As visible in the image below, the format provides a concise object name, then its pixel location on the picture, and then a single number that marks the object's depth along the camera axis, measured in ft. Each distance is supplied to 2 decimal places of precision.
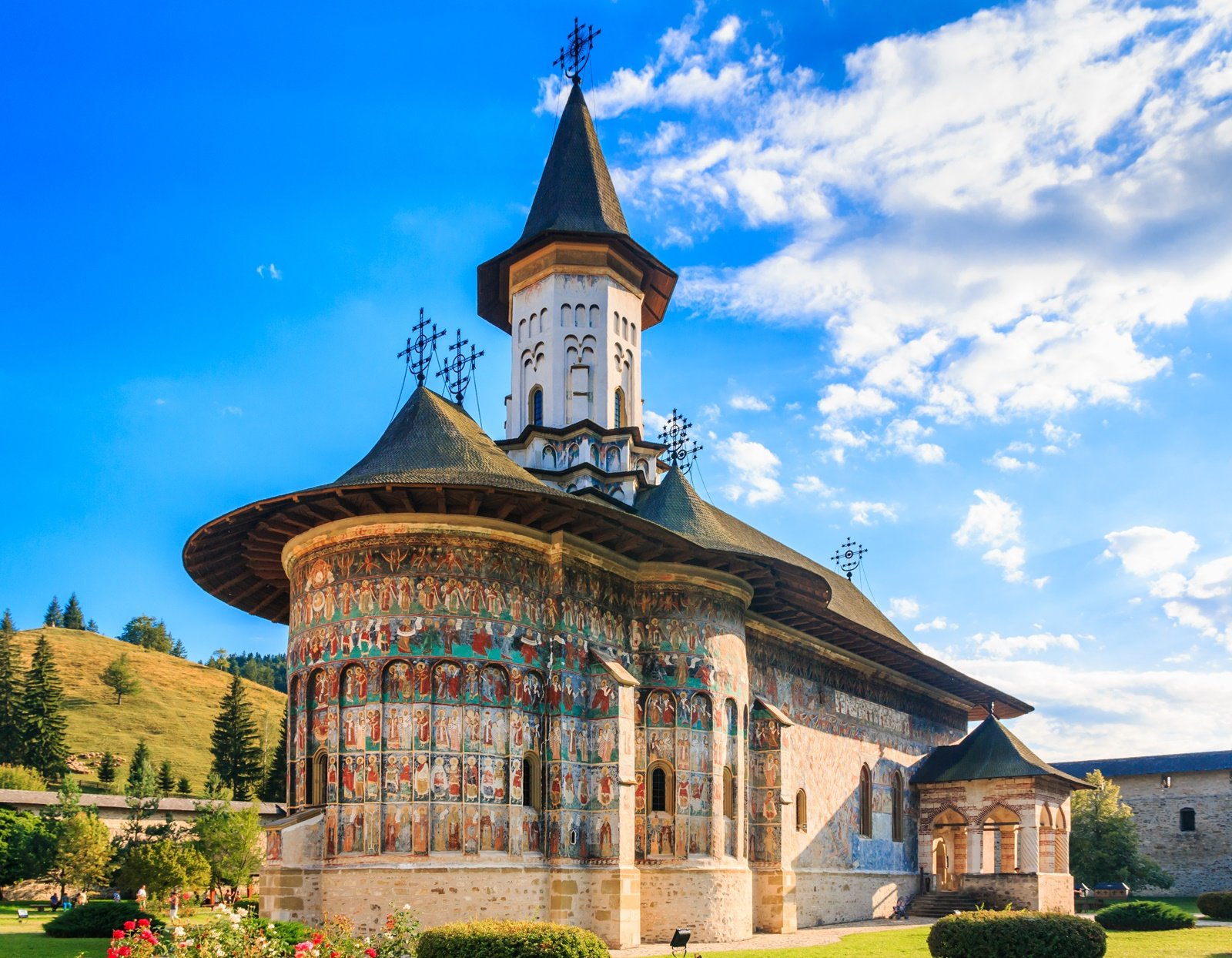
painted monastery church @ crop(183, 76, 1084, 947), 56.95
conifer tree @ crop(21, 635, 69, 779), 191.52
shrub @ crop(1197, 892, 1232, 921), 97.09
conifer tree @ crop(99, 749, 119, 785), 199.00
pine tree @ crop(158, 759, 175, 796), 202.10
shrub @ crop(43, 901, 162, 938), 60.49
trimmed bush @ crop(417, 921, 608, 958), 43.04
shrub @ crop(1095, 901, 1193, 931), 80.69
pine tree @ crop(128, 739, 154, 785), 175.94
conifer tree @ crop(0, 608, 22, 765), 191.93
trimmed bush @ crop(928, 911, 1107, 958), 50.44
